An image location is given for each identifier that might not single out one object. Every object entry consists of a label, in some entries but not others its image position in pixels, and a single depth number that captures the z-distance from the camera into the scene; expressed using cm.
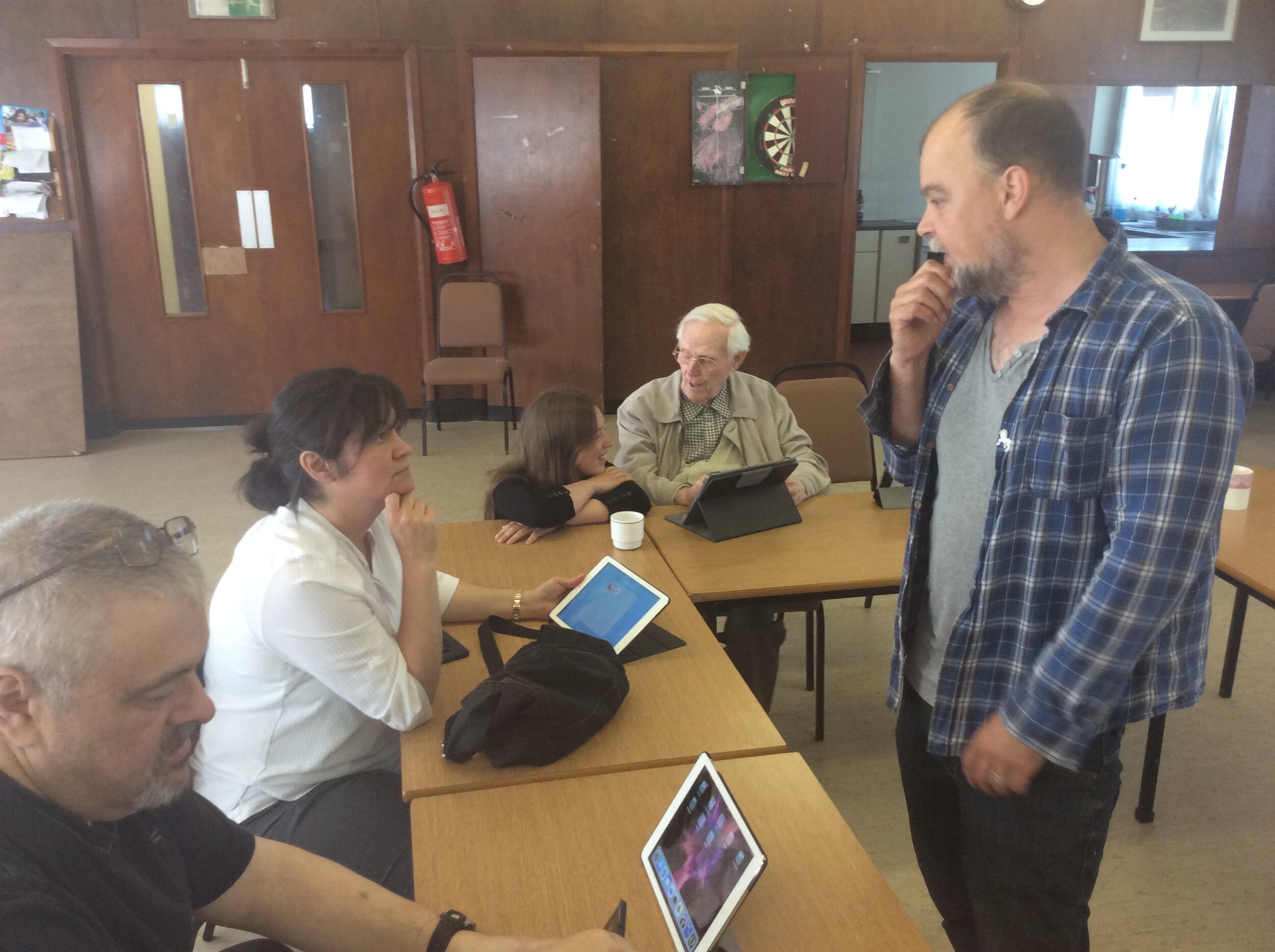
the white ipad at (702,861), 109
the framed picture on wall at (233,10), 561
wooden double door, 575
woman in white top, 158
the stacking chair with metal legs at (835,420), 340
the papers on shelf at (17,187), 562
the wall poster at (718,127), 597
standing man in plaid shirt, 118
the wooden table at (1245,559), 216
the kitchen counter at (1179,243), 704
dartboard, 609
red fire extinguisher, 588
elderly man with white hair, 295
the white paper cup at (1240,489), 258
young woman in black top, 257
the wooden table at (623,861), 119
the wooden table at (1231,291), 653
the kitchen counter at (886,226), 831
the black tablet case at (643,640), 186
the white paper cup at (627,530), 239
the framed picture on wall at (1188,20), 625
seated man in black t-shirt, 87
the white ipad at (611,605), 189
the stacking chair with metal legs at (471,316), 596
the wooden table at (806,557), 221
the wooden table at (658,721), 150
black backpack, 150
